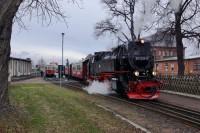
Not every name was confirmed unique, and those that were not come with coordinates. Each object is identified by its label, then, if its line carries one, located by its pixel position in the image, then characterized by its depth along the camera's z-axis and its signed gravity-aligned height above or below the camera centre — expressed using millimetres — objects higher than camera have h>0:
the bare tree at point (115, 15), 35192 +8458
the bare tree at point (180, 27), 27439 +5158
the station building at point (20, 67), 45567 +1586
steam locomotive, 15818 +108
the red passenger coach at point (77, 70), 32243 +464
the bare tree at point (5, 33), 6580 +1214
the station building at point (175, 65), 45218 +1504
